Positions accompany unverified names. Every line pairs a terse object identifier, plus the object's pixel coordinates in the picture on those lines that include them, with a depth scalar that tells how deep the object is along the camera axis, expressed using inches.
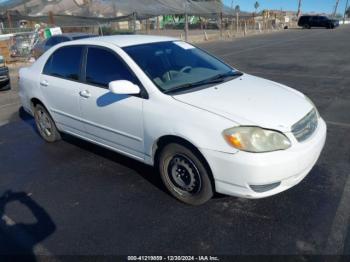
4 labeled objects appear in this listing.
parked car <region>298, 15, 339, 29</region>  1739.7
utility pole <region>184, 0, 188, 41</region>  956.0
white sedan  111.7
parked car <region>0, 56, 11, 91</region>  362.9
